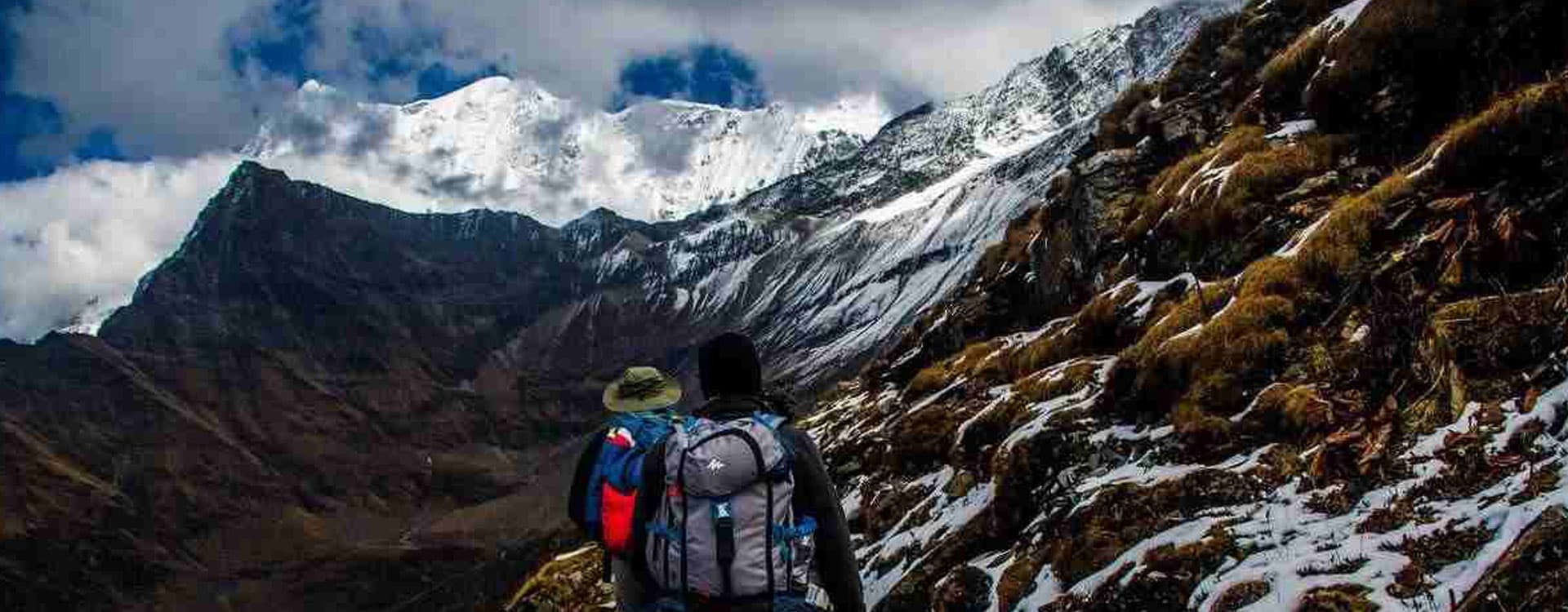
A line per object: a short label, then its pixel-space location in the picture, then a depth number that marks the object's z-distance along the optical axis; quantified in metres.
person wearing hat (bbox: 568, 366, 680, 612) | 8.04
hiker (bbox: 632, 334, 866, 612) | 7.26
